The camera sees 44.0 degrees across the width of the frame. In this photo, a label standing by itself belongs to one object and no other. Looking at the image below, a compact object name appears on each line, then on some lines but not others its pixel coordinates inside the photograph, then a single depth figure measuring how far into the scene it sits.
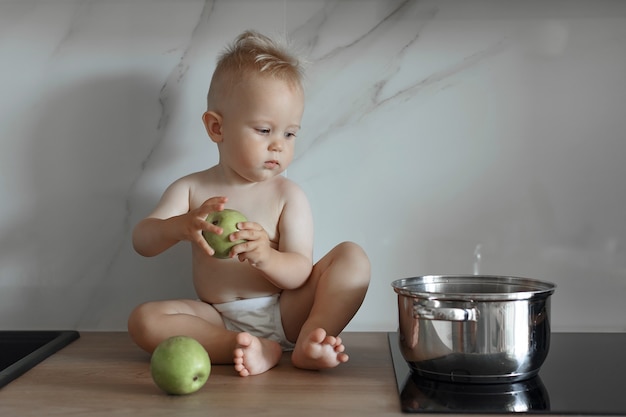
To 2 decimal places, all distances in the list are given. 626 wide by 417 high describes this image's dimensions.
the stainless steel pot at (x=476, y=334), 1.06
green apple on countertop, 1.04
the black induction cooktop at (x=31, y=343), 1.33
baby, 1.24
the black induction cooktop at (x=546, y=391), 0.98
